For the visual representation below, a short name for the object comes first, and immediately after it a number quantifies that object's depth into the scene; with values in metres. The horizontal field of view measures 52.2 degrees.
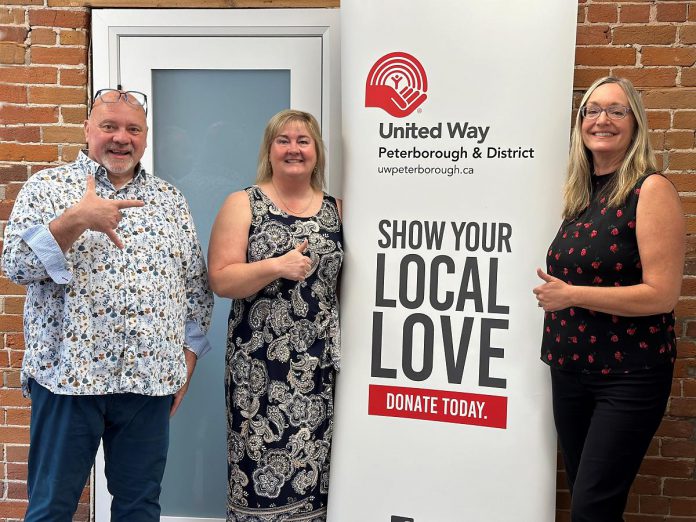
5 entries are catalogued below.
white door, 2.82
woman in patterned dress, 2.27
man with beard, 1.91
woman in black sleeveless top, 1.90
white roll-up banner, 2.24
